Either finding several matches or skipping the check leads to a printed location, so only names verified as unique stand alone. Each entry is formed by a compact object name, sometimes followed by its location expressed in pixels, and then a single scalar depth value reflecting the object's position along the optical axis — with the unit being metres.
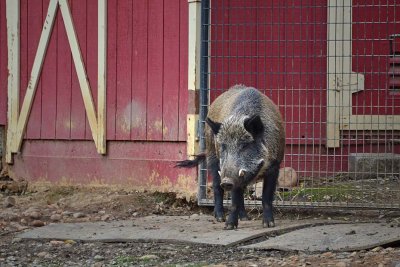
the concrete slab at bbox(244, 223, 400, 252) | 9.74
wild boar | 11.10
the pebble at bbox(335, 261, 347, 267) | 8.66
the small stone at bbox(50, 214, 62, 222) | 12.75
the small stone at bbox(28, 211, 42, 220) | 12.81
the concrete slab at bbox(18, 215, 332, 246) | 10.70
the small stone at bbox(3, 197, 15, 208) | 14.13
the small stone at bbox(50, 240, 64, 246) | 10.80
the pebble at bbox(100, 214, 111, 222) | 12.74
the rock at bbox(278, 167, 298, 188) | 13.28
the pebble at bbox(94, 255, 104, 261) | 9.81
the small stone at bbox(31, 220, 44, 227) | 12.27
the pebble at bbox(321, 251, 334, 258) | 9.32
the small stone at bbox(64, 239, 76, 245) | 10.83
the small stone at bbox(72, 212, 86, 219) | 12.98
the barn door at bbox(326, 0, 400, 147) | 13.90
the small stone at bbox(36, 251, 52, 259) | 10.03
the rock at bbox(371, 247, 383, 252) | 9.51
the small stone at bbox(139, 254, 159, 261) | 9.72
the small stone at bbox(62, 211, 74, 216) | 13.15
